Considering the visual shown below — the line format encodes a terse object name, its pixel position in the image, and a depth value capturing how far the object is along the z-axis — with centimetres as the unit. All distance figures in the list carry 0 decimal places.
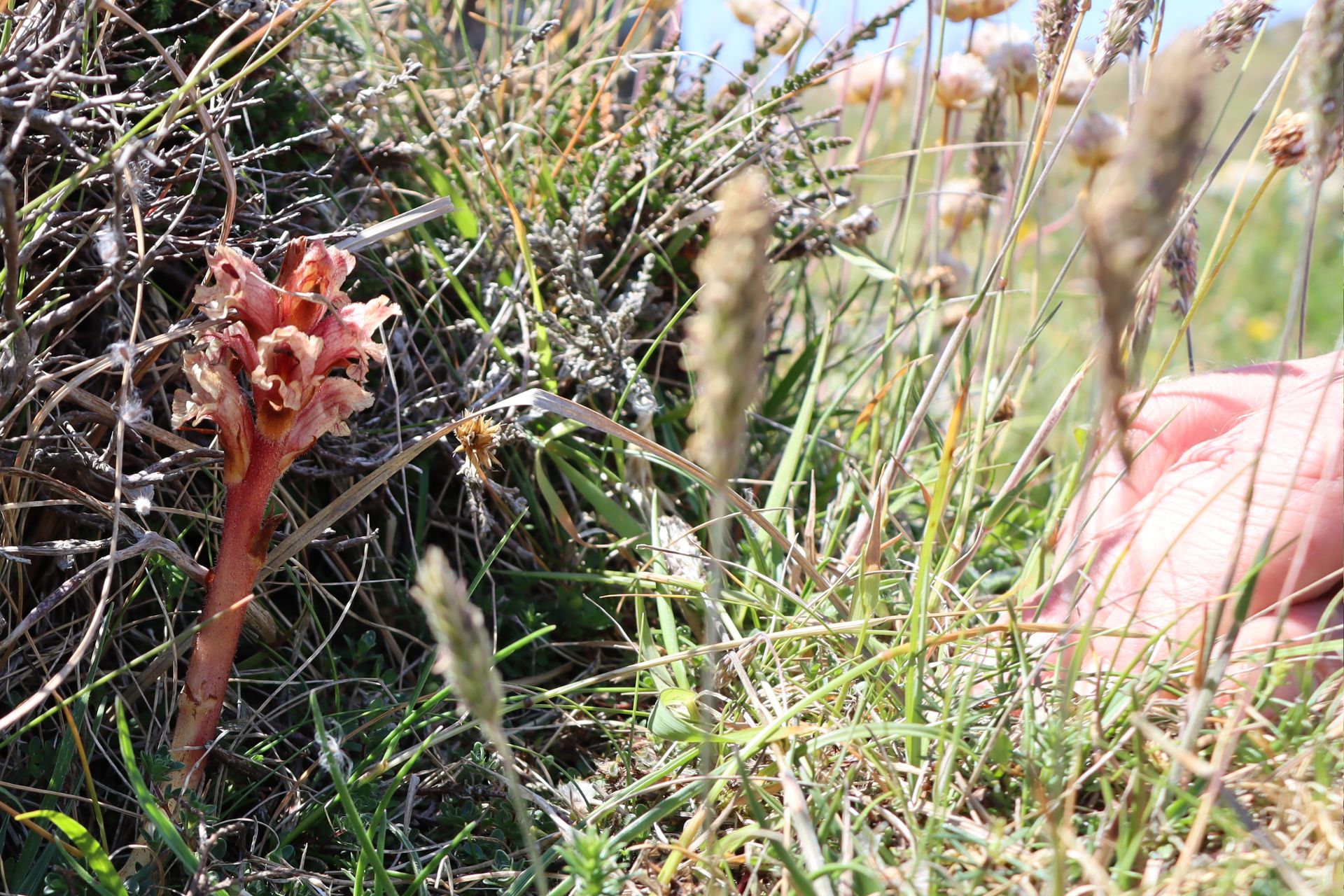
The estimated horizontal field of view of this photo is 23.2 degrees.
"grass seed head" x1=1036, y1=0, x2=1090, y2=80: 65
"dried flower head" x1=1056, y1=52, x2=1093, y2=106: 75
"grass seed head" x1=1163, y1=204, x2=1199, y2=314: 70
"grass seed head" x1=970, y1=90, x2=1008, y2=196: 78
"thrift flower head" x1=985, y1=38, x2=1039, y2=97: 75
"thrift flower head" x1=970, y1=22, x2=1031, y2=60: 76
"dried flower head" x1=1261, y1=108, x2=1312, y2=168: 66
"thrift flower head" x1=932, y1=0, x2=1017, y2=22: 74
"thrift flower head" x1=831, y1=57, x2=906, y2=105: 82
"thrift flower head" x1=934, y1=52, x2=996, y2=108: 76
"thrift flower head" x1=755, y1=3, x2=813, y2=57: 76
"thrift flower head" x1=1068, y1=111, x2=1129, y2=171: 57
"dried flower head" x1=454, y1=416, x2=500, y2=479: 68
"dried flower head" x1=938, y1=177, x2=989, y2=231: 82
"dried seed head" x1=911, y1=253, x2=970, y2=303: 80
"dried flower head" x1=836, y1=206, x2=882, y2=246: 77
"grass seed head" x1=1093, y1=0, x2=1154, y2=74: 63
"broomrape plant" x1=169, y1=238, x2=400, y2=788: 63
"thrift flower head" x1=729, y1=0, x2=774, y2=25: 79
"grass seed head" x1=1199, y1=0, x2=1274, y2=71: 64
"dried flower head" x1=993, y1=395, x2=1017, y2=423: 76
